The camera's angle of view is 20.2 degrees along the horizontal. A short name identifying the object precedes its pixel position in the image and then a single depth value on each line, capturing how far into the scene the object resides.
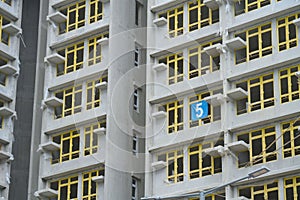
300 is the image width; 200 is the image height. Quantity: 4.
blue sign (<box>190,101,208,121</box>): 49.56
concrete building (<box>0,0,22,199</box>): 56.34
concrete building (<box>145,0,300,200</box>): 46.19
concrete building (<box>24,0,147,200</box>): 52.44
